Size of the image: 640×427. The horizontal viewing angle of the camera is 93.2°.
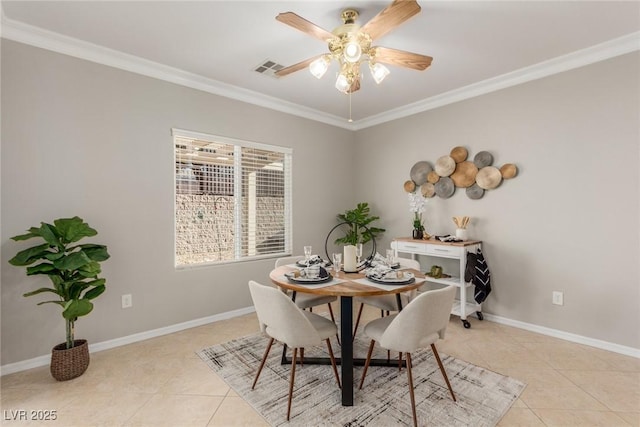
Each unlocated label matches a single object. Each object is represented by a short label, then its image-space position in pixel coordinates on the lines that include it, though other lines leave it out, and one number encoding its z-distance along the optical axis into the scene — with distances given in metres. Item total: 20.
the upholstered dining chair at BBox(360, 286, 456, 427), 1.68
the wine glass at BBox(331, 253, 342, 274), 2.33
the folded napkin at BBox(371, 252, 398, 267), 2.38
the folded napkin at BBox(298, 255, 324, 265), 2.40
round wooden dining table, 1.80
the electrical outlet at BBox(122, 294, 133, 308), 2.82
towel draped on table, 3.20
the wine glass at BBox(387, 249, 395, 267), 2.37
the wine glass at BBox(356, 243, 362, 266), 2.47
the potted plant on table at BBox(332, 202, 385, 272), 4.39
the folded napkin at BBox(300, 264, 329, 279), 2.03
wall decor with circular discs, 3.33
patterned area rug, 1.80
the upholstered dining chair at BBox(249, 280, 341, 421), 1.75
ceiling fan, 1.78
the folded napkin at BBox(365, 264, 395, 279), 2.01
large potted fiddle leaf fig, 2.11
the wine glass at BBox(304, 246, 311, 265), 2.48
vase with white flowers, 3.69
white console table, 3.20
